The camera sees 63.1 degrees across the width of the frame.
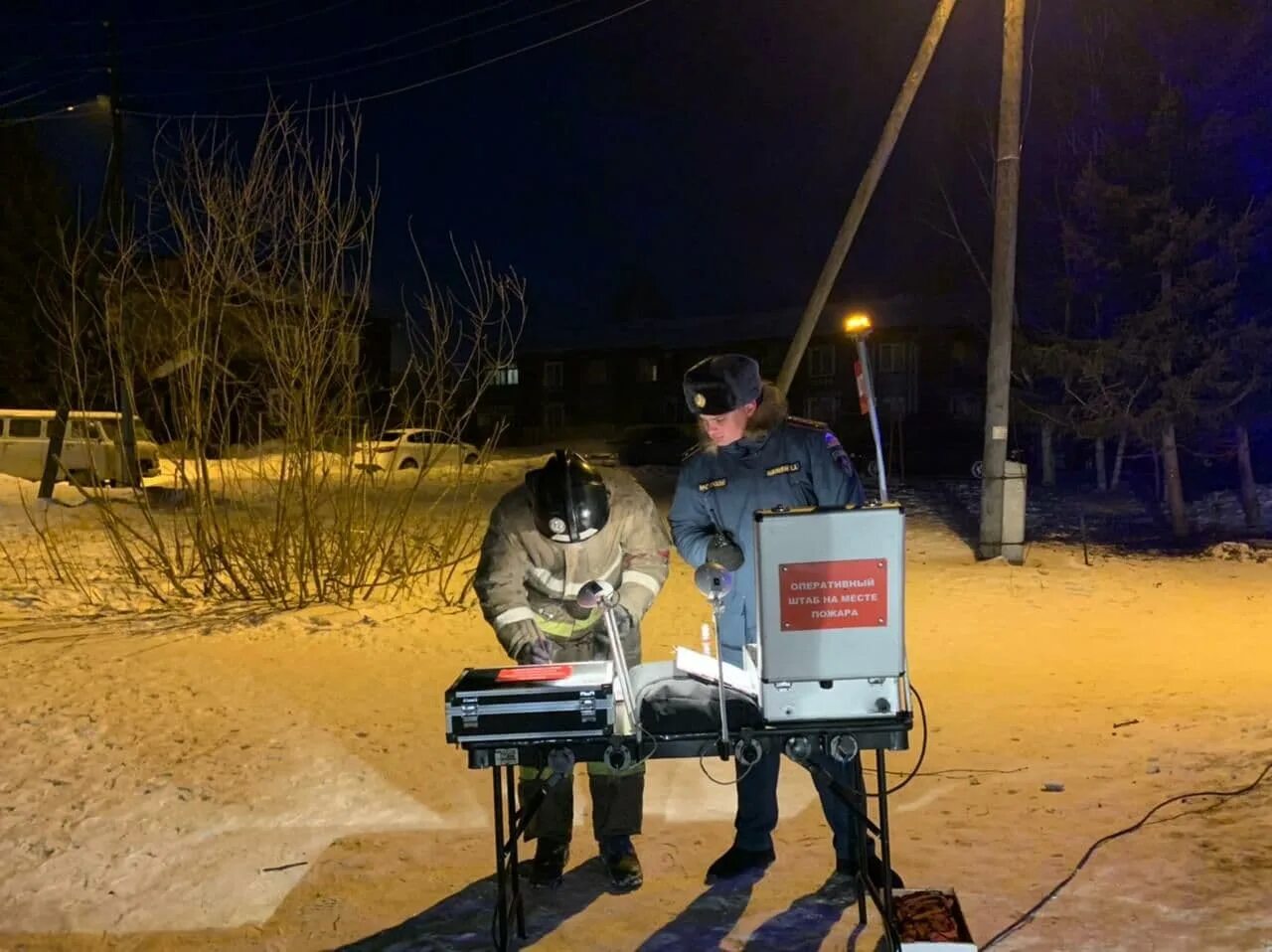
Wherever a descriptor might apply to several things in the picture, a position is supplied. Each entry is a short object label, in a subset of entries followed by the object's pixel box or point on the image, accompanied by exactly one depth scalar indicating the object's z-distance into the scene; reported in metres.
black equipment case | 3.08
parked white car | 9.03
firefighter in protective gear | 3.89
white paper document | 3.22
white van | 20.80
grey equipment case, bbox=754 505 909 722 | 2.88
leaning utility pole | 10.85
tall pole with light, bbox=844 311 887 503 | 3.20
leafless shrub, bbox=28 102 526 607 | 8.22
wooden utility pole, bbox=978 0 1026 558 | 12.16
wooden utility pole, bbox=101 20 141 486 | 8.25
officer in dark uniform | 3.81
